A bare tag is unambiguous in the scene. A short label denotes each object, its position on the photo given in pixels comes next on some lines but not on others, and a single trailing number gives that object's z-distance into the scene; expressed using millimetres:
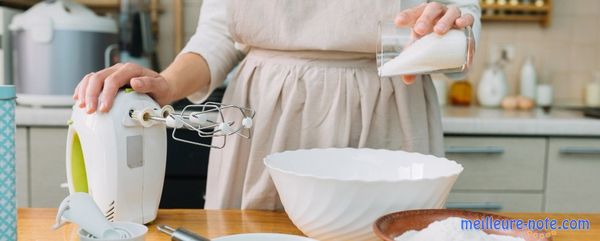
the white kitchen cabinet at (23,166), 1732
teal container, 572
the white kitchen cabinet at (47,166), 1744
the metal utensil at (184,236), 618
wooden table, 764
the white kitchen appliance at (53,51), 1729
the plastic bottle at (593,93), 2270
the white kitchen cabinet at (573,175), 1795
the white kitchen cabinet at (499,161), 1794
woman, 1006
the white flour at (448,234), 618
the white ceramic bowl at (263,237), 633
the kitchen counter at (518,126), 1772
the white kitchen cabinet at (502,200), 1824
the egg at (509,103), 2145
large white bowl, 660
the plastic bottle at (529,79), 2260
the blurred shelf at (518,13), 2188
